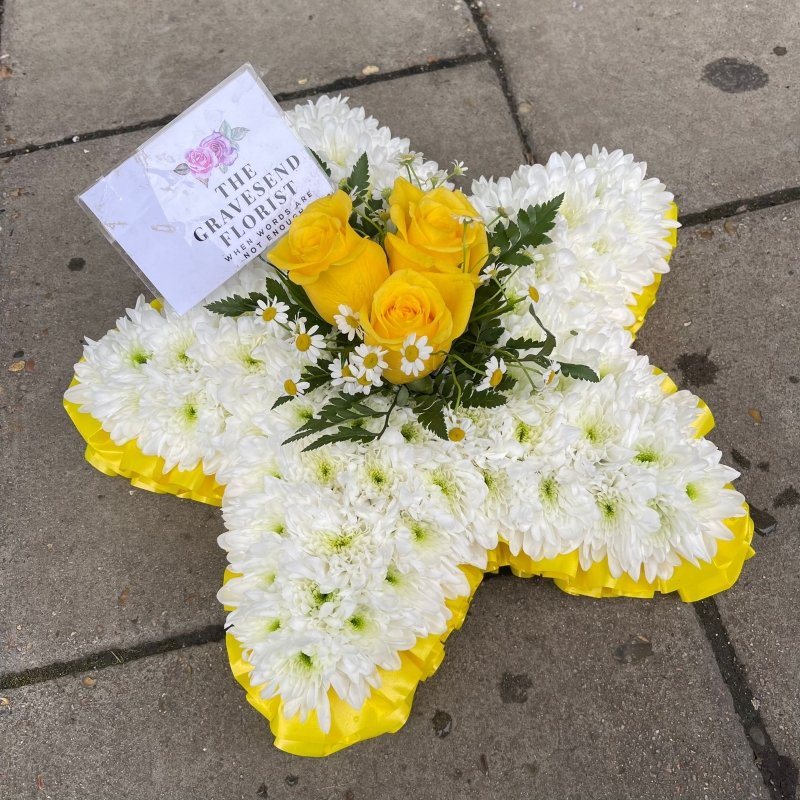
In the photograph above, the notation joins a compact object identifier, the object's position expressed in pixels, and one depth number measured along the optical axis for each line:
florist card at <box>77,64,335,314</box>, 0.46
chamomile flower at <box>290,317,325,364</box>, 0.43
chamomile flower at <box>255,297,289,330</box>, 0.44
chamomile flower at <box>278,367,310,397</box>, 0.44
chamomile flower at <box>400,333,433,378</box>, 0.41
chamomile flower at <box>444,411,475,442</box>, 0.43
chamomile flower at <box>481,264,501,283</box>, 0.45
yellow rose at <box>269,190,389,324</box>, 0.42
